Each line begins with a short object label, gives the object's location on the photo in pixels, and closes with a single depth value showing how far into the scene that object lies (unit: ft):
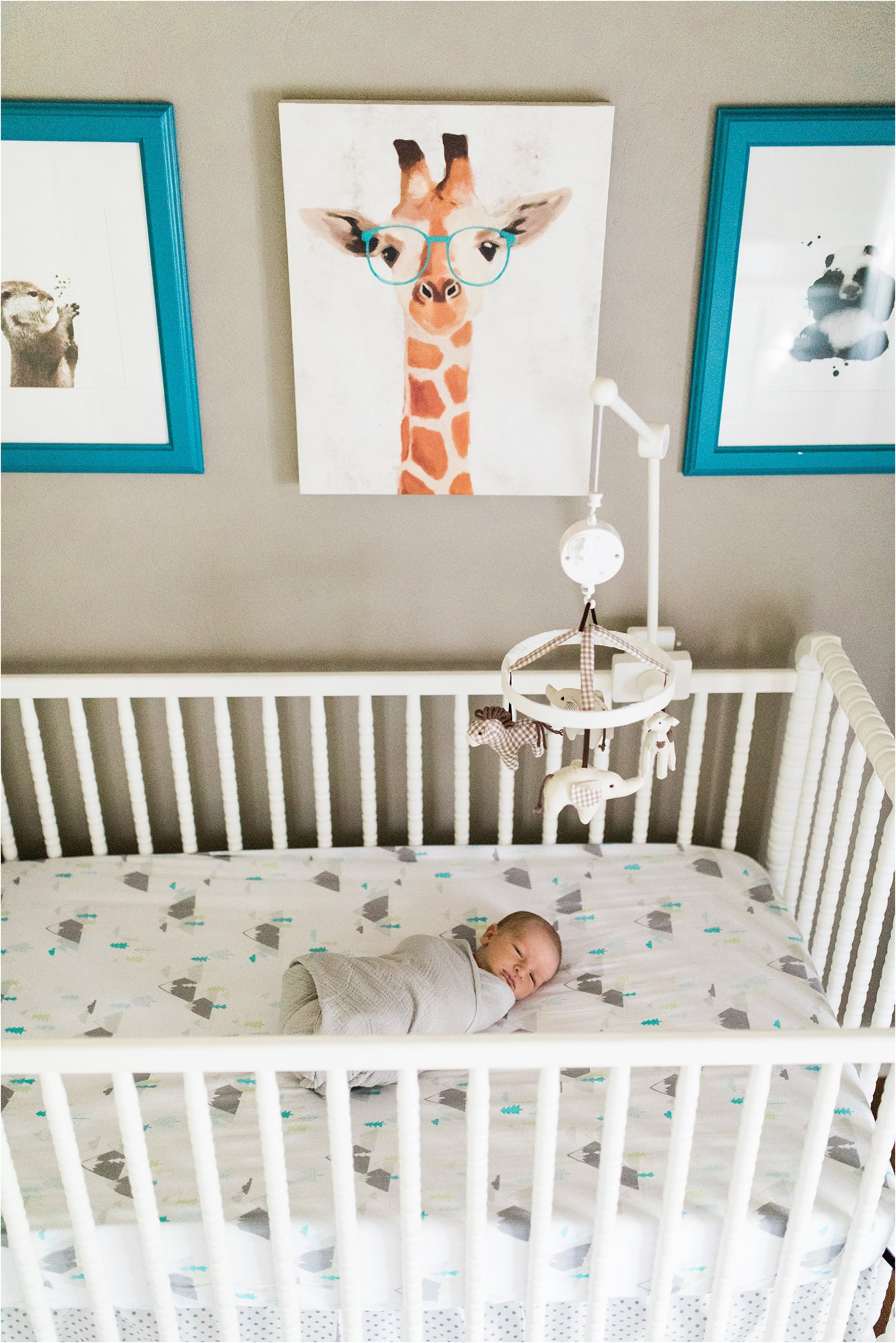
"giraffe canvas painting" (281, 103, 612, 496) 4.93
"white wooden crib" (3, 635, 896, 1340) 3.44
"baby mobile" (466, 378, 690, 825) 3.91
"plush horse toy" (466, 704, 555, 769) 4.27
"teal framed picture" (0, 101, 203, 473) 4.95
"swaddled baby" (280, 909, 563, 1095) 4.63
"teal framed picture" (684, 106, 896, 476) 4.99
